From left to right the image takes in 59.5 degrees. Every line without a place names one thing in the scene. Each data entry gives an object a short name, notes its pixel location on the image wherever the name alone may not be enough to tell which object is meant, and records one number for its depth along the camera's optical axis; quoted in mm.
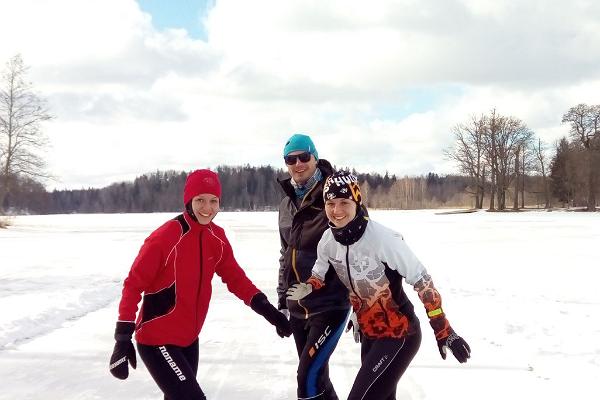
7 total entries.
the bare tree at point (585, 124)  56662
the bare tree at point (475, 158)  59000
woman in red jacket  2703
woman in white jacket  2747
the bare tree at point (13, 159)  35625
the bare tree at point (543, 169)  65562
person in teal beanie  3055
